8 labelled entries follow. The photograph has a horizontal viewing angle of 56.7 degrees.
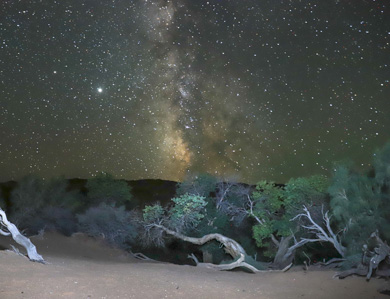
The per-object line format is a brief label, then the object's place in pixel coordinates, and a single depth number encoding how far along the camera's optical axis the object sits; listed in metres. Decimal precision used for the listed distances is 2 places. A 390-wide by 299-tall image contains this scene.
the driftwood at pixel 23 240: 12.91
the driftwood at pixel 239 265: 16.73
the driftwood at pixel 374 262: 12.51
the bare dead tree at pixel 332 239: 16.55
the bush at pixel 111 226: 23.92
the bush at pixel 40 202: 25.48
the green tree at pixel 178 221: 21.56
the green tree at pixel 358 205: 13.59
